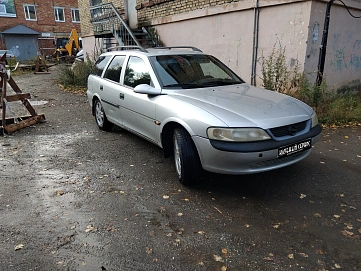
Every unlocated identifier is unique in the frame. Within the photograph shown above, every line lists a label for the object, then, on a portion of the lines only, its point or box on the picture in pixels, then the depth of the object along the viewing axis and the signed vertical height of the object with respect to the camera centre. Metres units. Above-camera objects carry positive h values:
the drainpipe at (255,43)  7.81 +0.09
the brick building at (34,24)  29.17 +2.69
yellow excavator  24.78 -0.01
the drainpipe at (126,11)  13.08 +1.60
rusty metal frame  6.10 -1.28
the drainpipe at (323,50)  7.18 -0.11
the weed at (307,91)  6.55 -1.01
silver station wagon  3.13 -0.76
